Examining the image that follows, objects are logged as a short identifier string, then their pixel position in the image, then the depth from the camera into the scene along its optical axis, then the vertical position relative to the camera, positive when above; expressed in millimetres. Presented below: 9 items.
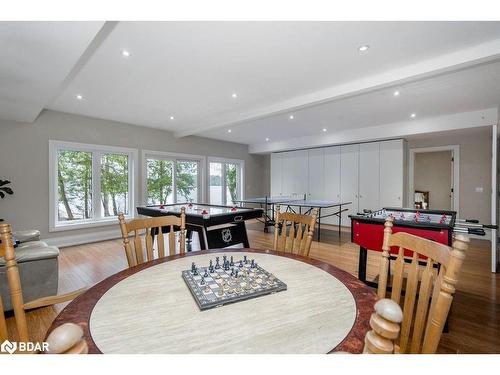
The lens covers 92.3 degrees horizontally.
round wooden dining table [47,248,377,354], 688 -454
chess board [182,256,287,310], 943 -438
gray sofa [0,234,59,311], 2117 -826
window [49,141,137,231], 4484 +21
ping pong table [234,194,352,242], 4939 -401
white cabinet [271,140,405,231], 5582 +290
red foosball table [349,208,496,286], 2176 -418
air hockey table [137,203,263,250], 3113 -509
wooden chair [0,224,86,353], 982 -397
